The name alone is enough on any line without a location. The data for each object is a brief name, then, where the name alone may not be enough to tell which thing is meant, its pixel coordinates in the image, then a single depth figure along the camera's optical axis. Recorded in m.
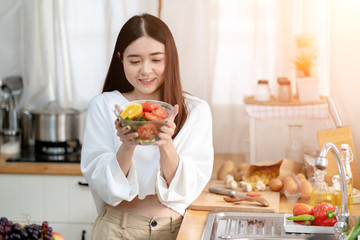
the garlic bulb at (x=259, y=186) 2.66
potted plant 3.13
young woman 2.25
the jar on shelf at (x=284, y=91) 3.19
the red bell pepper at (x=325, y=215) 2.13
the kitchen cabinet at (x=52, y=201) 3.19
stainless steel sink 2.11
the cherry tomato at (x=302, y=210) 2.20
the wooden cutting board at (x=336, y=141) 2.67
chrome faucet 1.99
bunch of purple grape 1.51
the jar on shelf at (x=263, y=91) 3.23
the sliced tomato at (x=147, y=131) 1.96
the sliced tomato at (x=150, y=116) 1.96
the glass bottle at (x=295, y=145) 2.98
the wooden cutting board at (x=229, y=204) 2.40
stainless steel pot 3.41
